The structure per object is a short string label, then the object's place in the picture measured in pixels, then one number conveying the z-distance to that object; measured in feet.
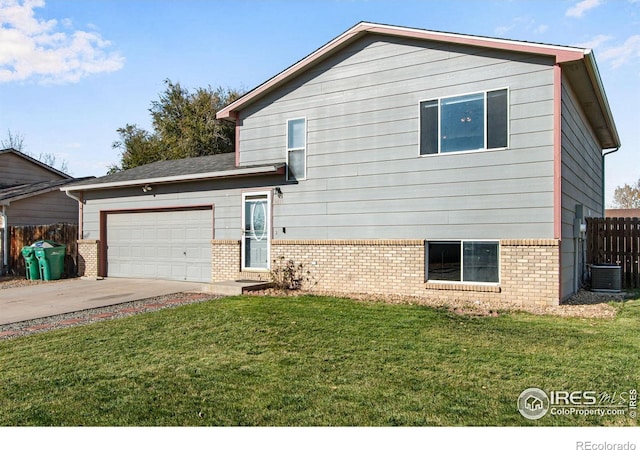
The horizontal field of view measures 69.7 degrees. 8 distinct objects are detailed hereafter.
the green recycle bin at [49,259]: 49.70
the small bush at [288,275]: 37.60
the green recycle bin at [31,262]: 50.26
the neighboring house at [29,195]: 58.90
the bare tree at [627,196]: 168.35
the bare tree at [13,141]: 148.87
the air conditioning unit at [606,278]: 35.91
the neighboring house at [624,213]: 127.34
